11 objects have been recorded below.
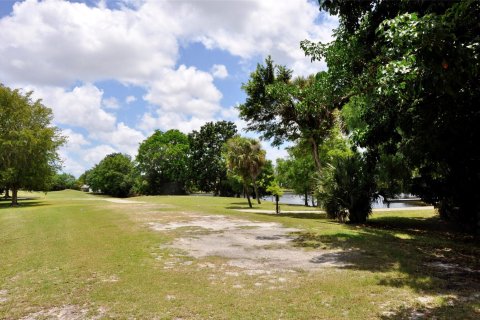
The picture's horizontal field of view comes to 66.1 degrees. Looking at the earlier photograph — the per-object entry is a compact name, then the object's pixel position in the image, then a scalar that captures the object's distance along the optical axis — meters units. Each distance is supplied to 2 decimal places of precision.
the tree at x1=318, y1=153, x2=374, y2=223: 19.94
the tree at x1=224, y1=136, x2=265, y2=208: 35.97
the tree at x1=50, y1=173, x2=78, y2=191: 107.90
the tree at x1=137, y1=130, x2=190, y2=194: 73.69
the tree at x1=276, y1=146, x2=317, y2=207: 44.44
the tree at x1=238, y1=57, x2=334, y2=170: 26.41
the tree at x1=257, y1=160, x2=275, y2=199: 62.19
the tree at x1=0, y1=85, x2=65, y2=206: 38.44
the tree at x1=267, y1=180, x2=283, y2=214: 25.77
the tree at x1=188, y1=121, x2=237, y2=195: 71.94
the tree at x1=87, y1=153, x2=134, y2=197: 77.25
